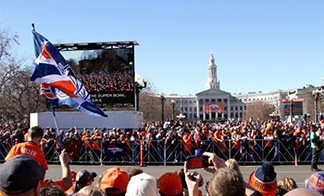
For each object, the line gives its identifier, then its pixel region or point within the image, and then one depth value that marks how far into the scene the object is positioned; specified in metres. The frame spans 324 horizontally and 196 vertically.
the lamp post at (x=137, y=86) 26.15
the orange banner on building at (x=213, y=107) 168.88
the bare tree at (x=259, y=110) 134.62
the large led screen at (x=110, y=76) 27.20
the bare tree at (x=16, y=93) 37.16
